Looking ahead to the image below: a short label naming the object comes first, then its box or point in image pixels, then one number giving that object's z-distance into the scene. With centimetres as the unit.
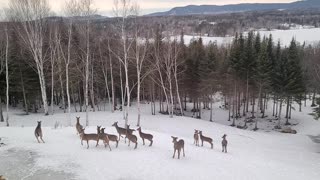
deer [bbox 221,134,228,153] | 2362
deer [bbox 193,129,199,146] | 2410
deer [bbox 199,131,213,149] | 2430
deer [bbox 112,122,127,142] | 2209
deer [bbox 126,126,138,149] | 2052
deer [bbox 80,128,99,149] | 2005
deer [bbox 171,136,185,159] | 1958
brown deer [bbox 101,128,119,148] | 2017
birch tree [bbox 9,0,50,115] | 3344
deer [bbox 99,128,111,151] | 2005
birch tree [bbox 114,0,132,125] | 3124
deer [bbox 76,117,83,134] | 2248
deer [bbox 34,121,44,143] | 2106
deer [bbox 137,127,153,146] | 2148
